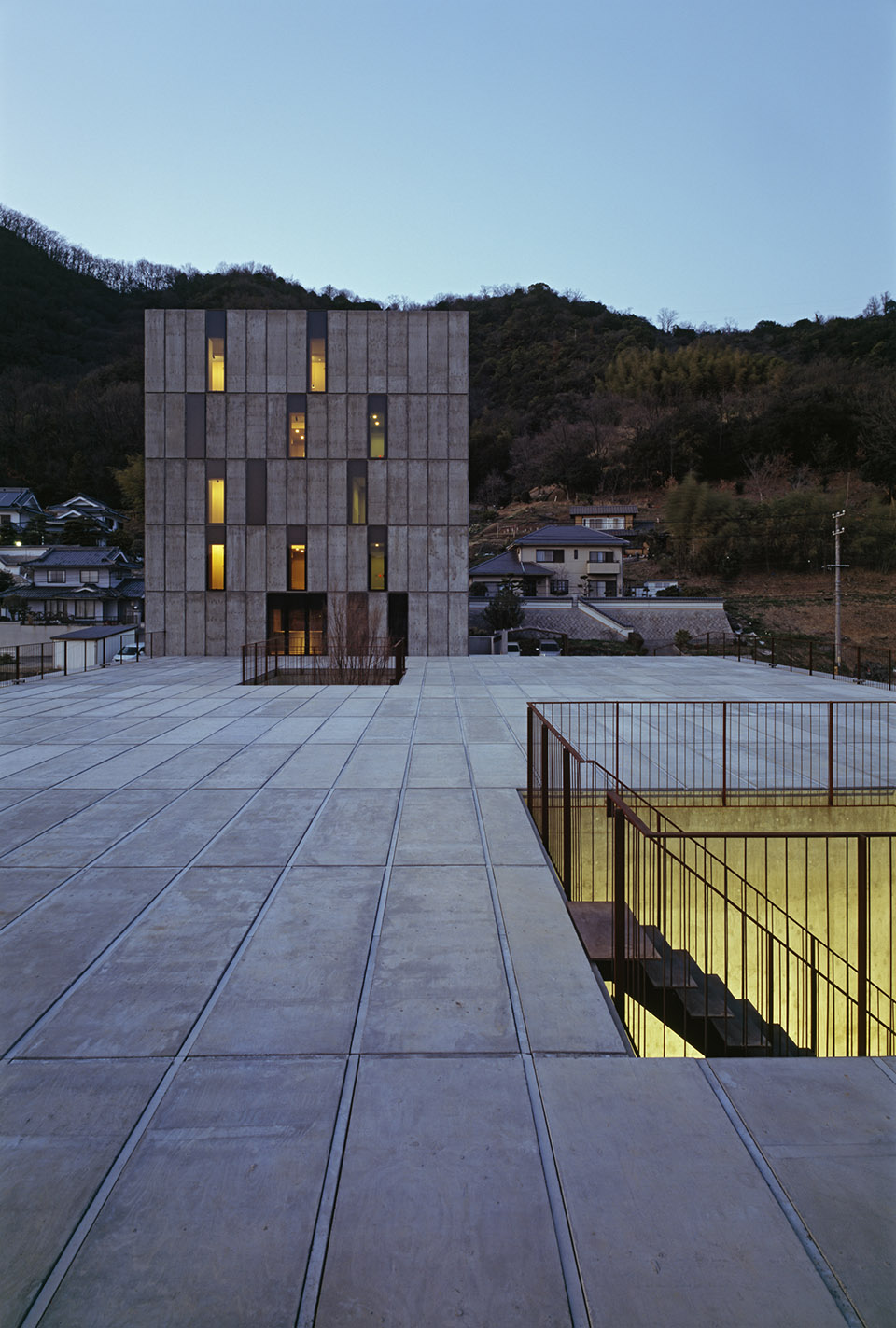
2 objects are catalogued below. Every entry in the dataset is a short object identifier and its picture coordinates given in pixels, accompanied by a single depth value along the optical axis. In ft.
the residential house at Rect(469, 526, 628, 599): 165.89
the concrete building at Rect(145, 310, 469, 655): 94.53
